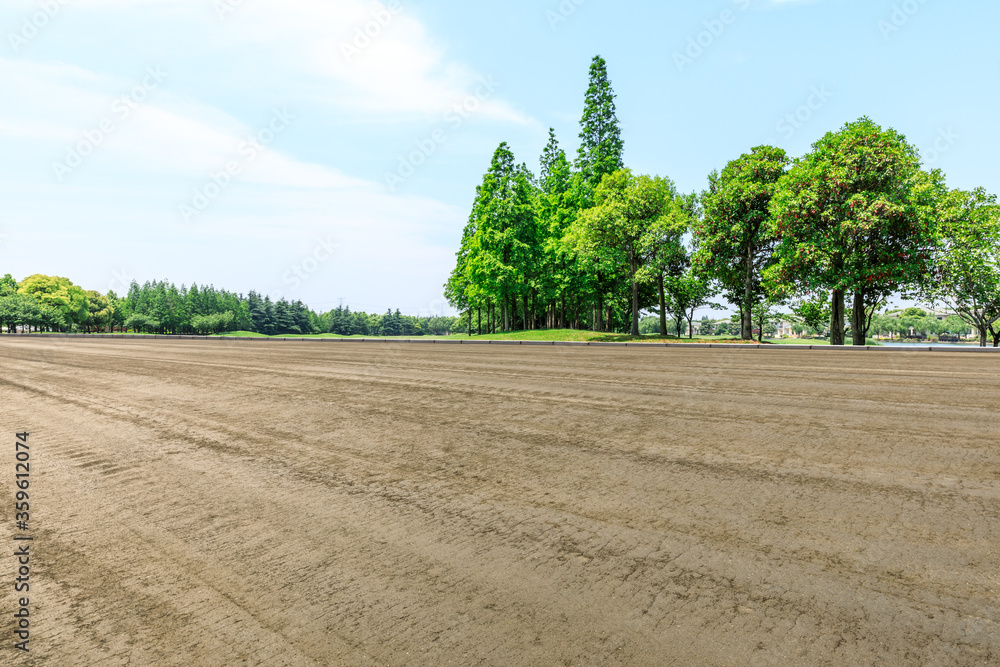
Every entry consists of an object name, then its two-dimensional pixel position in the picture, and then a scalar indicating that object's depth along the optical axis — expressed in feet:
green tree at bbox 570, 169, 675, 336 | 126.82
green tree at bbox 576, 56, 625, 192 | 161.48
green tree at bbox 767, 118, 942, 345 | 85.05
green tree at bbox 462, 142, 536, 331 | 145.48
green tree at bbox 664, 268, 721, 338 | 126.49
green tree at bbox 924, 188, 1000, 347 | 85.97
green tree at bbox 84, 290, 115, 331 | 401.49
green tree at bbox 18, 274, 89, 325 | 346.74
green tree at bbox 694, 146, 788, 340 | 110.63
